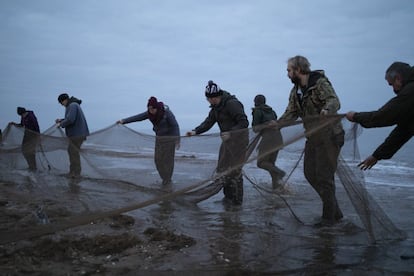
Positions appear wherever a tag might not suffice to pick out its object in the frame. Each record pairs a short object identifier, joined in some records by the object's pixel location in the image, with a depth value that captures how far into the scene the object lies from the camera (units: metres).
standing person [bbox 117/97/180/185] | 5.97
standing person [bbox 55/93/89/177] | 8.48
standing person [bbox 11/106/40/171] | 8.00
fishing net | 4.22
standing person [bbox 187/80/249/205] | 5.19
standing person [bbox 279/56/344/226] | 4.42
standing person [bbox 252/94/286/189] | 4.76
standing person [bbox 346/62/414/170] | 3.65
